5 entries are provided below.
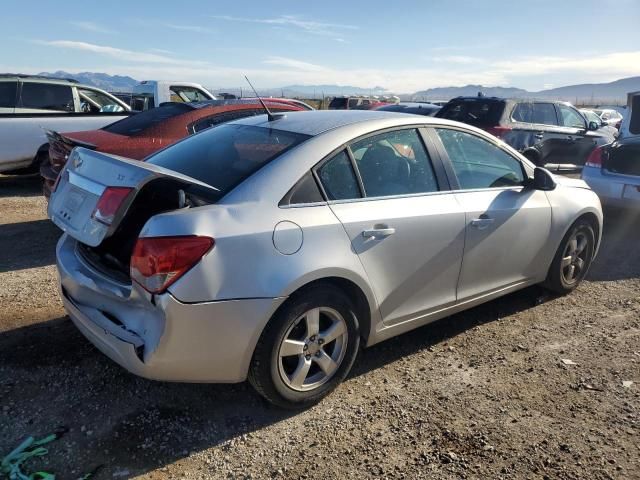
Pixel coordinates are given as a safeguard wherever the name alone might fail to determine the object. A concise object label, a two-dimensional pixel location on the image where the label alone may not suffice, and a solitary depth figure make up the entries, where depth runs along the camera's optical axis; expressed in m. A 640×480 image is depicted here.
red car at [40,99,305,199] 5.64
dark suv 9.44
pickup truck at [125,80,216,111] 11.75
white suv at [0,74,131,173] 8.29
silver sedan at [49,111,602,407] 2.51
